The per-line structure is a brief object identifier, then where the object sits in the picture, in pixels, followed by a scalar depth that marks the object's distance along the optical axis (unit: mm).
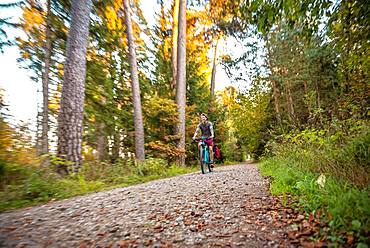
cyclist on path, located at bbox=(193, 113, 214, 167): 7612
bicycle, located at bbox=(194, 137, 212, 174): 7298
